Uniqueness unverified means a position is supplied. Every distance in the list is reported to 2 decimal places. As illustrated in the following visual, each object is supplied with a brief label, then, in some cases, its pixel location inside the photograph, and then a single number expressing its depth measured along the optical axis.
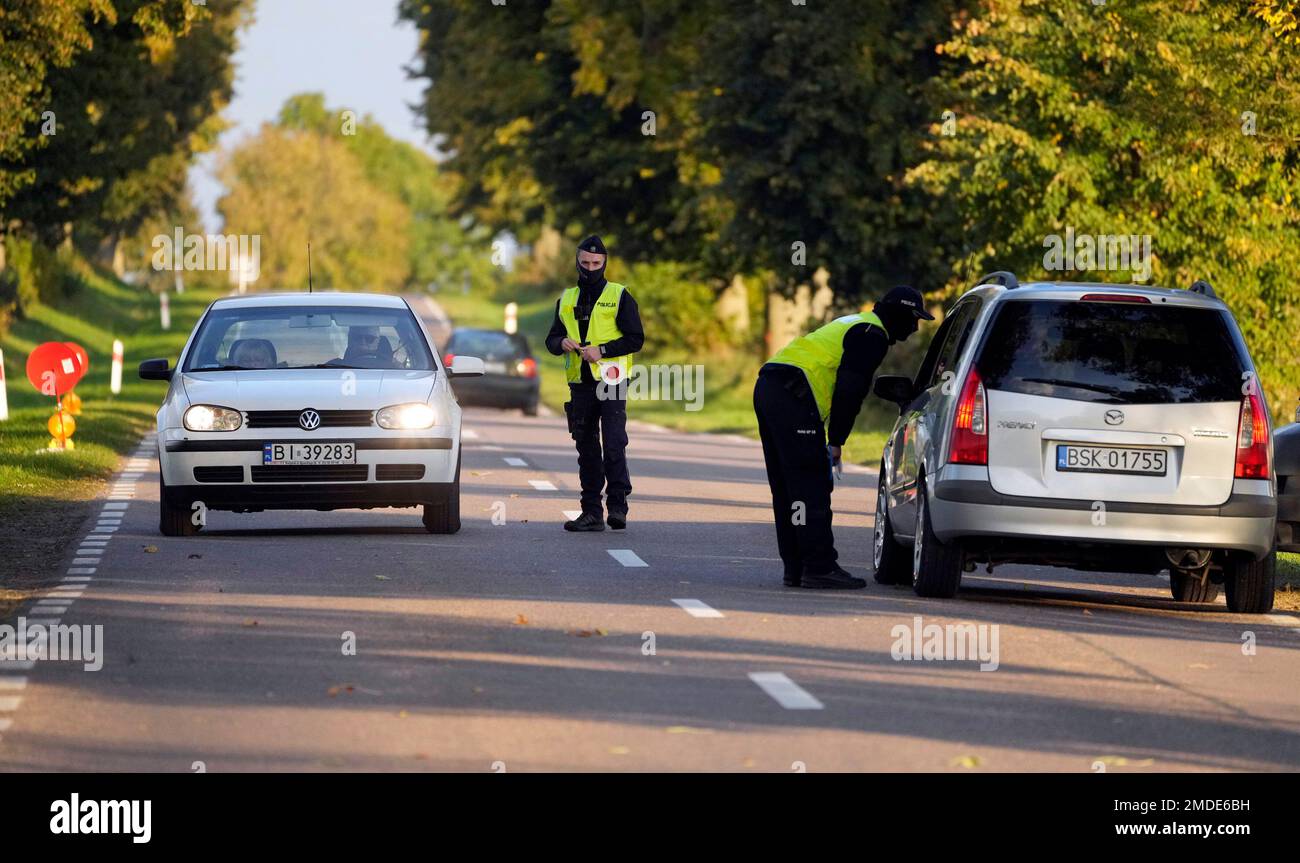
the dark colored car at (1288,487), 14.34
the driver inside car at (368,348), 17.38
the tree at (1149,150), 27.14
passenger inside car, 17.20
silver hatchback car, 12.77
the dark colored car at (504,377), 41.75
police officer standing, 17.25
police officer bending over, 13.77
